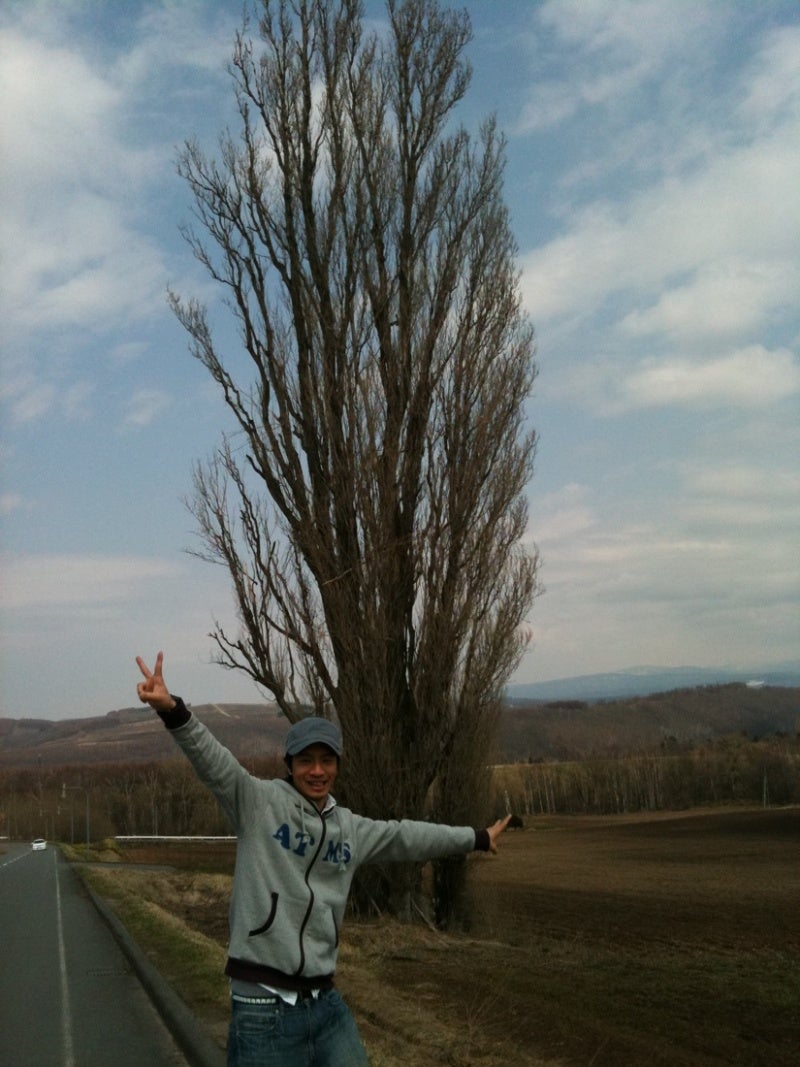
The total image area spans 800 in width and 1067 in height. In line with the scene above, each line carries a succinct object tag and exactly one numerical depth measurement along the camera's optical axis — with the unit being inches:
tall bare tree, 677.3
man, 158.1
